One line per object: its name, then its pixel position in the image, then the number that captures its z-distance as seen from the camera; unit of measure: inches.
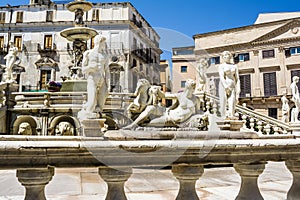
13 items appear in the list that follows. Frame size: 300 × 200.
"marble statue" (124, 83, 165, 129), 265.6
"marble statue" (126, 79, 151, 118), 284.0
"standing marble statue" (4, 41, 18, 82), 509.4
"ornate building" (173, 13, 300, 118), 1136.2
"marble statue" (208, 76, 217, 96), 570.6
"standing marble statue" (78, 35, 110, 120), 204.1
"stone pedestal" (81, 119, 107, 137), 183.4
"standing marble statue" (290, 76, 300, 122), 473.1
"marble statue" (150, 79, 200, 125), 267.4
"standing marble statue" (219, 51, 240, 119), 312.3
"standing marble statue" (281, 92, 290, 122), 586.6
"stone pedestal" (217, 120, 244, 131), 309.0
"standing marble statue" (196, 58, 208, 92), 377.0
